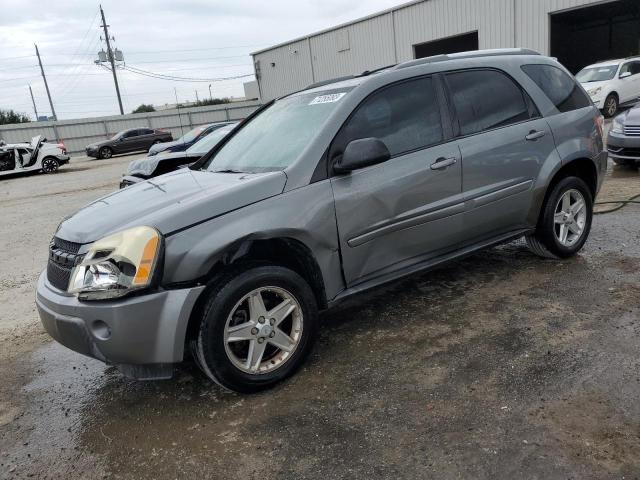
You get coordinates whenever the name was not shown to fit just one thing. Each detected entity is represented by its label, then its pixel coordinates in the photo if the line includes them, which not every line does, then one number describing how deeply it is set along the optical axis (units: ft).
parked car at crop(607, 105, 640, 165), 26.00
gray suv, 9.06
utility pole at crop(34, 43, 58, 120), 211.94
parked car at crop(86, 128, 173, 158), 88.58
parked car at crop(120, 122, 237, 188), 26.84
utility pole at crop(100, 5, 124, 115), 152.76
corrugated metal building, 72.74
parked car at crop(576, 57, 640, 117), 51.65
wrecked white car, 62.44
